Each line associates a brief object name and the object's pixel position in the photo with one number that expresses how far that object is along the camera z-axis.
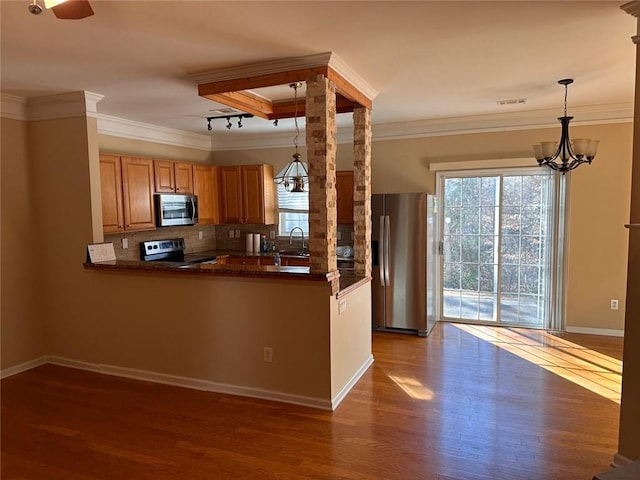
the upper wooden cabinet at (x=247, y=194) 6.09
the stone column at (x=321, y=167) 3.02
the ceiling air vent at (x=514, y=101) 4.33
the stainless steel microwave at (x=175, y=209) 5.11
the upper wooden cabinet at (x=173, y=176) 5.17
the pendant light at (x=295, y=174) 3.91
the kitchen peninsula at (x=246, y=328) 3.22
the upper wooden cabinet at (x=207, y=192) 5.86
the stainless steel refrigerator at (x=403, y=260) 4.99
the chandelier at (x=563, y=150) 3.57
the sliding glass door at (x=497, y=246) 5.13
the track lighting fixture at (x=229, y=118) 4.74
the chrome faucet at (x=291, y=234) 6.27
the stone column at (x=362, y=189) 3.84
